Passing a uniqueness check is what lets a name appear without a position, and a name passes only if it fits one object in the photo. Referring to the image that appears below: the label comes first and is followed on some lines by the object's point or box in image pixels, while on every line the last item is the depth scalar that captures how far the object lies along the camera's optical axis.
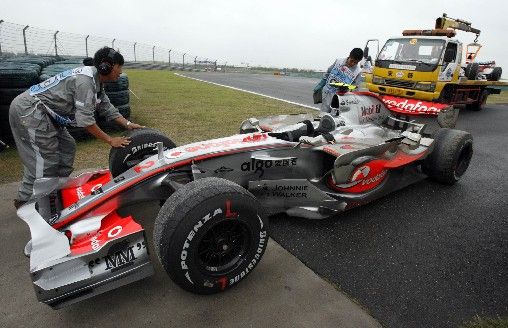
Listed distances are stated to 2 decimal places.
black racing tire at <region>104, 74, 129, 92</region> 6.35
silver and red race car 2.14
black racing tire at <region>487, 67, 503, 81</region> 13.47
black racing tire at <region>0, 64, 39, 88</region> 5.09
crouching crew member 2.99
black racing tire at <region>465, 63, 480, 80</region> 11.48
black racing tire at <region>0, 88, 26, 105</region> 5.12
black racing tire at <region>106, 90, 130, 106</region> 6.40
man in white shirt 5.34
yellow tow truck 10.15
